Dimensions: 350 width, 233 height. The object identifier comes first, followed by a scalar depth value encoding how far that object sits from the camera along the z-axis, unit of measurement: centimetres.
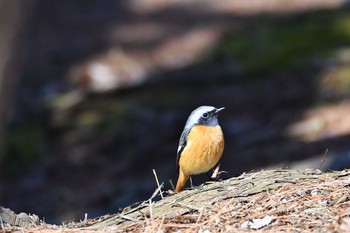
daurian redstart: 1472
